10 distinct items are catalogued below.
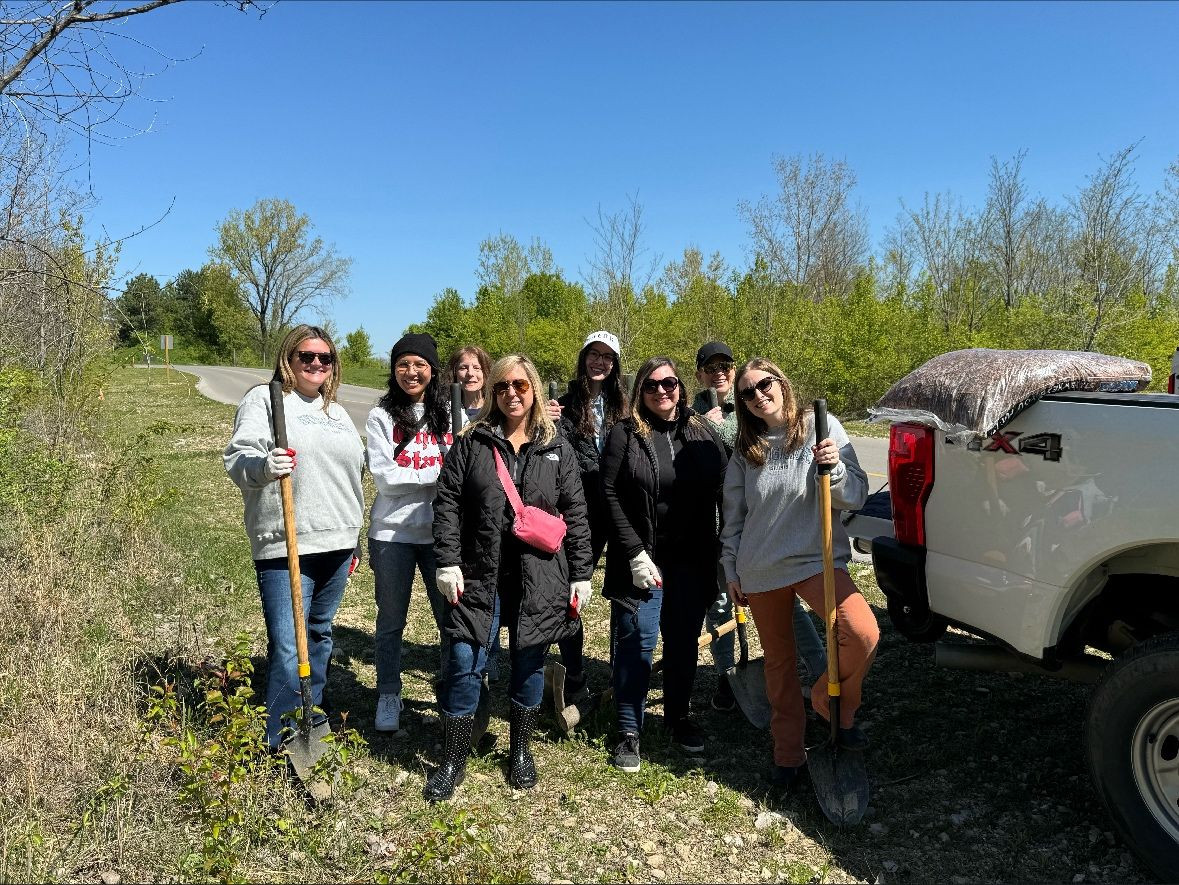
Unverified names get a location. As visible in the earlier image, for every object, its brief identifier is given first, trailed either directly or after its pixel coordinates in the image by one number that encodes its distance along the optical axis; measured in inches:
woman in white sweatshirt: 149.6
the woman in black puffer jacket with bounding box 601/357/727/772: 141.7
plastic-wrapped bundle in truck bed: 113.7
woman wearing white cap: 159.5
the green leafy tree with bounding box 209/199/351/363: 2190.0
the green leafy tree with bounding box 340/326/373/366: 2258.9
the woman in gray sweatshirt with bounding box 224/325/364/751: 131.6
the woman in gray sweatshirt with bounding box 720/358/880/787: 129.9
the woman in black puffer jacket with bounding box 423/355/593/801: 129.7
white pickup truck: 101.0
